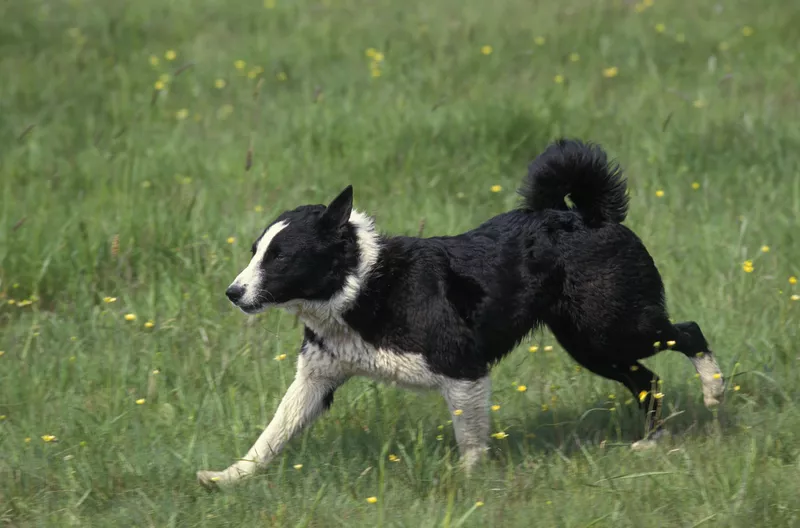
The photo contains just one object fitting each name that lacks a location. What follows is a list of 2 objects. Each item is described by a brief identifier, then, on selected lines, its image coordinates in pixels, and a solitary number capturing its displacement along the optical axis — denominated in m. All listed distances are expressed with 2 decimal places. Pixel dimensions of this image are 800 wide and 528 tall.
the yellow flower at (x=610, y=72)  17.78
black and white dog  8.50
